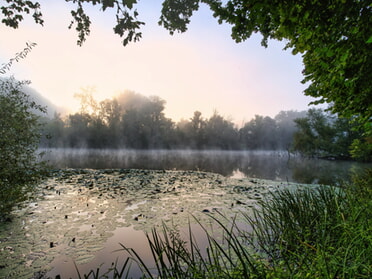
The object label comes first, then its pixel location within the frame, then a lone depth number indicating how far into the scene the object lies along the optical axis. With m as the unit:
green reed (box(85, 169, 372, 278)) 1.90
